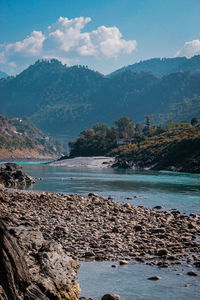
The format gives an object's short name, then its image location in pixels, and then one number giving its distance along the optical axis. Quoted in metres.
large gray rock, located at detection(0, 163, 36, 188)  65.24
